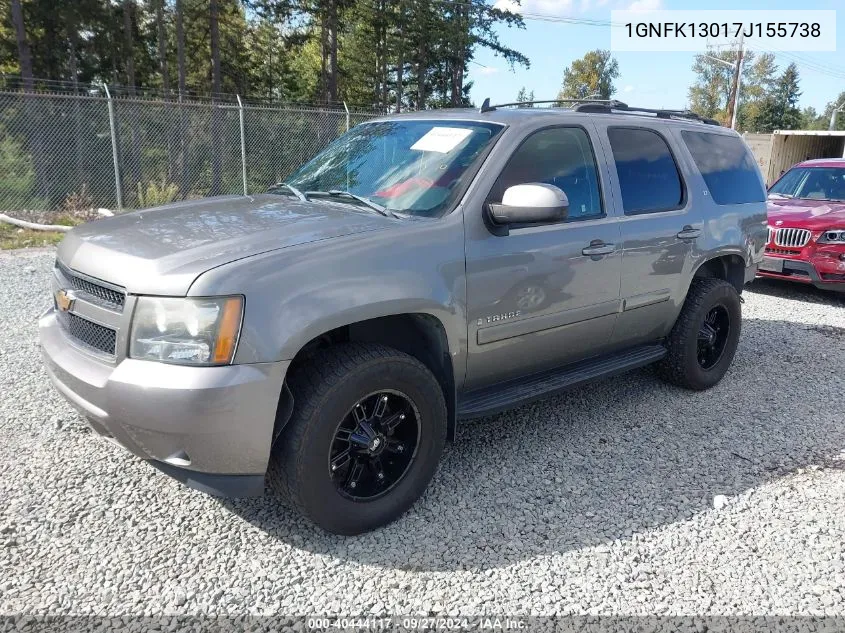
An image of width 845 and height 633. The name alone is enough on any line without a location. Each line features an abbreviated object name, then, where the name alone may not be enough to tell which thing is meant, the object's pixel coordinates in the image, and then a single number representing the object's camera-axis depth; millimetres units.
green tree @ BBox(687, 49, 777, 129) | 72994
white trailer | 19234
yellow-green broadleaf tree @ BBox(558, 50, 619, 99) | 72500
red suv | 7676
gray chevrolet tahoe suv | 2400
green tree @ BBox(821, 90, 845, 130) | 86062
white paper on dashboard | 3425
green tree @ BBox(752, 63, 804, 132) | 70625
